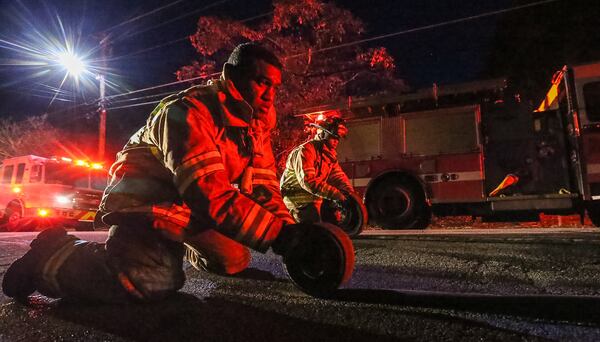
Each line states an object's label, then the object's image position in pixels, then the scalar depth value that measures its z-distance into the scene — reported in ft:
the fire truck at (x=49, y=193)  33.63
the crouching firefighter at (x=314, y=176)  14.30
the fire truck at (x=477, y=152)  20.66
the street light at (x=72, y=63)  54.75
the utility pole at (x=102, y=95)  52.85
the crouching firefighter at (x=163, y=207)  5.64
